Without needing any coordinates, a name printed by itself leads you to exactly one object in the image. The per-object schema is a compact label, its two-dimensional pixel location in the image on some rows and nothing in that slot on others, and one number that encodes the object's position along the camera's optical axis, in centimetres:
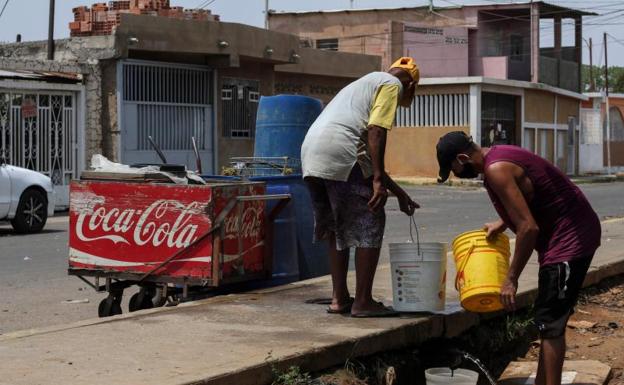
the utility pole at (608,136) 4818
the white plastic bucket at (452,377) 598
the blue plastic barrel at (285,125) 881
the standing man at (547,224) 563
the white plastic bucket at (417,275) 670
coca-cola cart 731
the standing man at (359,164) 655
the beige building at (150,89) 2125
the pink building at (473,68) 3766
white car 1625
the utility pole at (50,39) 2281
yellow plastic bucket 592
